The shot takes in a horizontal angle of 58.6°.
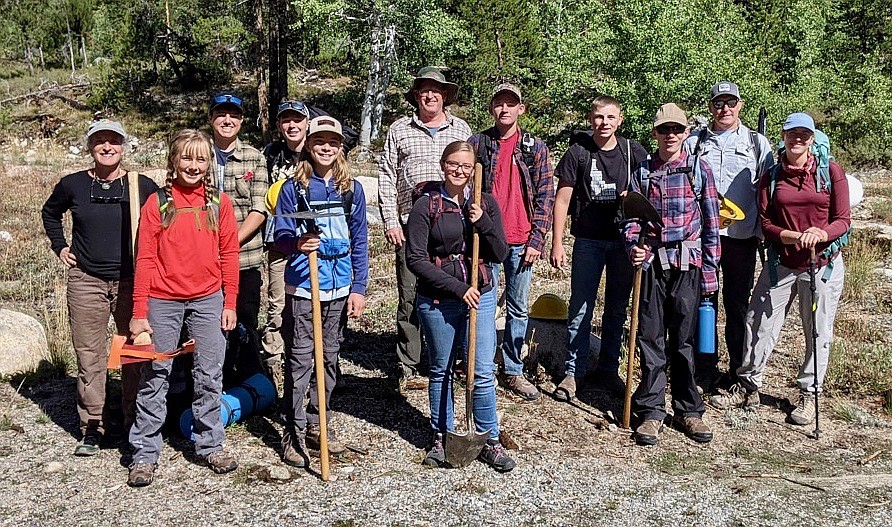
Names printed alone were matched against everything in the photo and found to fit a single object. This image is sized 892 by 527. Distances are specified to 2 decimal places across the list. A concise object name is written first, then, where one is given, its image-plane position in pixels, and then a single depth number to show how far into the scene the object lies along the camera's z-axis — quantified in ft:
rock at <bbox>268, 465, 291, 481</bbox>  15.89
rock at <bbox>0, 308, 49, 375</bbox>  21.83
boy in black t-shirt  19.12
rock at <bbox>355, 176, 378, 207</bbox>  48.98
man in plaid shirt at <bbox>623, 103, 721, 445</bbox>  17.48
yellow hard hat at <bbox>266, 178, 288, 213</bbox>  16.25
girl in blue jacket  15.69
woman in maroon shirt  17.93
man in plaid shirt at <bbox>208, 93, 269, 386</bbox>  17.60
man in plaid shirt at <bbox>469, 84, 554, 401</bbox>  19.26
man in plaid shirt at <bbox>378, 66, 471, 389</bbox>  19.20
